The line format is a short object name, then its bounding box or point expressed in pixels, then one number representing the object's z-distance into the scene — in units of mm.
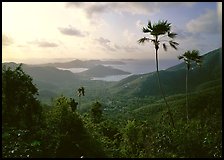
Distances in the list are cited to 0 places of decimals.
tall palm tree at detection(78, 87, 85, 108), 24630
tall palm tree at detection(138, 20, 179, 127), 9644
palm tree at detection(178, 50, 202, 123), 13857
